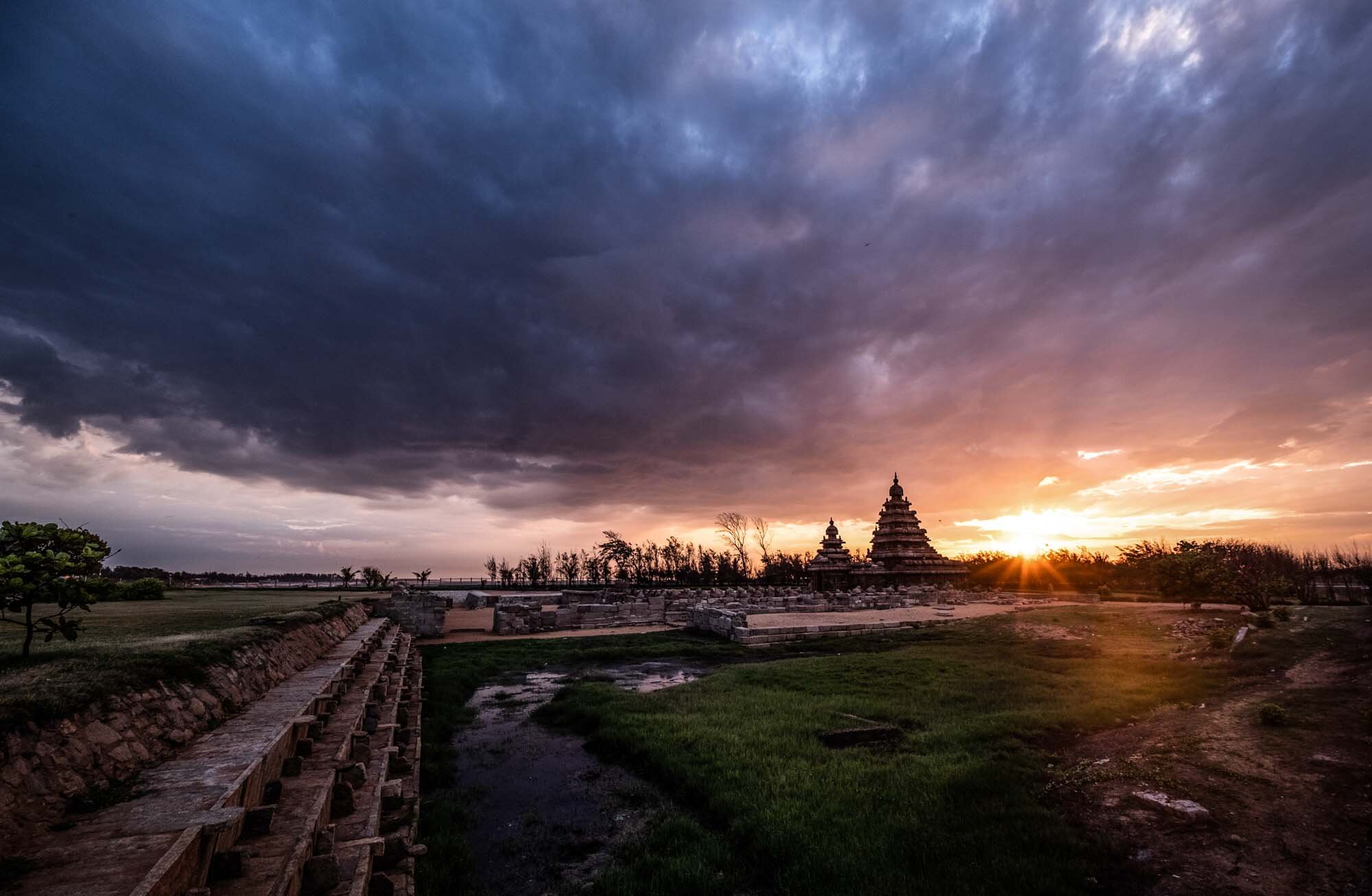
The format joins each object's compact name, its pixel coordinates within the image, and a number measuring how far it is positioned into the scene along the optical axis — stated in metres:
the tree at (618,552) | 65.19
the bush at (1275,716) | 7.66
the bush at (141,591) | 20.30
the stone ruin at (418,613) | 23.27
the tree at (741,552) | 74.94
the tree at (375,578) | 47.97
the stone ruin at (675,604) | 25.61
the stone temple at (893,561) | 49.03
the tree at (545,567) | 69.78
